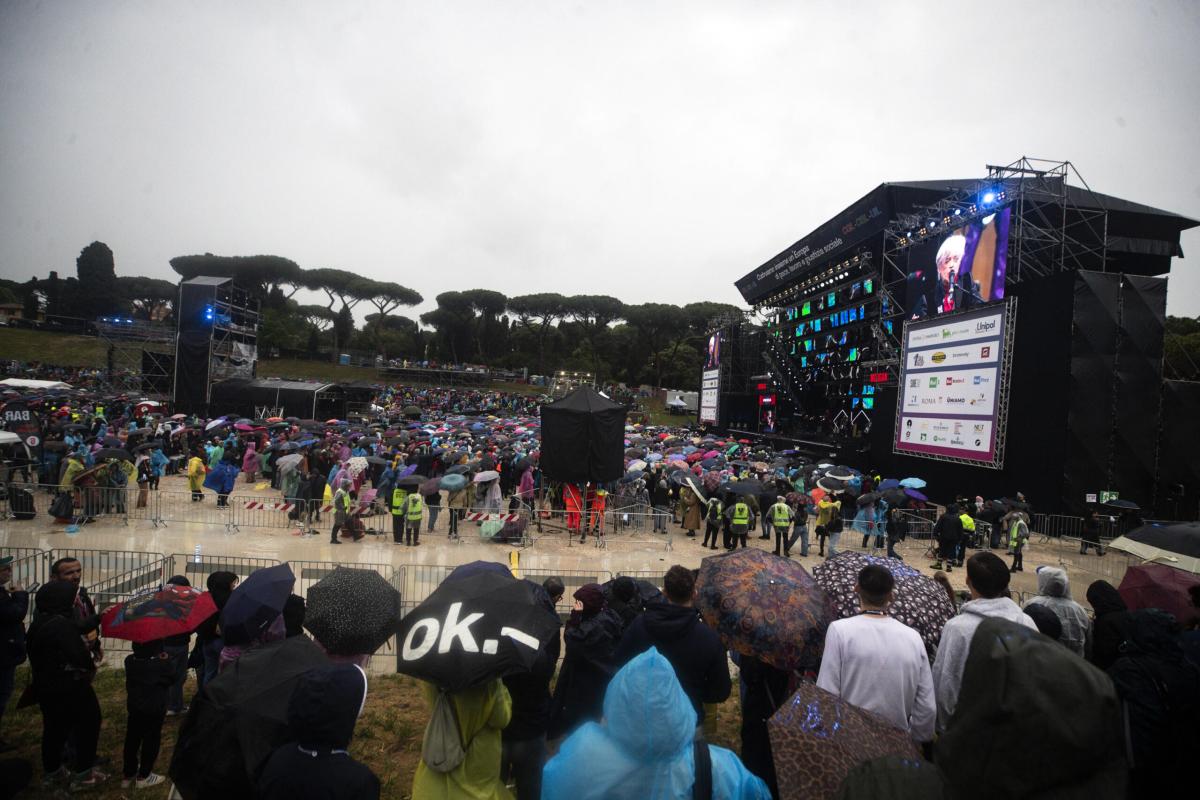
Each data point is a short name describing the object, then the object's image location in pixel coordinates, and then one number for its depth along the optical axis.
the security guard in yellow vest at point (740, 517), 11.43
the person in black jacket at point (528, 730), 3.15
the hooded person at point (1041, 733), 1.24
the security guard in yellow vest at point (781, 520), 11.28
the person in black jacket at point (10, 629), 4.02
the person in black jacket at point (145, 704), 3.75
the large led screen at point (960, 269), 15.36
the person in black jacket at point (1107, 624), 3.81
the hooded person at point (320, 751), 2.08
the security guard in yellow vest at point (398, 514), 11.05
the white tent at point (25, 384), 25.03
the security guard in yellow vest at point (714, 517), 11.95
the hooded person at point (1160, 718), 2.31
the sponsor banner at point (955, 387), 15.20
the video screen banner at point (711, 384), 40.19
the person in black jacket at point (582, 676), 3.38
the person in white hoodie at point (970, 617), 3.08
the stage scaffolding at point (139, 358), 36.16
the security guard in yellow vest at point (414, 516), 10.82
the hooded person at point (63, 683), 3.67
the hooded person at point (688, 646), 3.20
